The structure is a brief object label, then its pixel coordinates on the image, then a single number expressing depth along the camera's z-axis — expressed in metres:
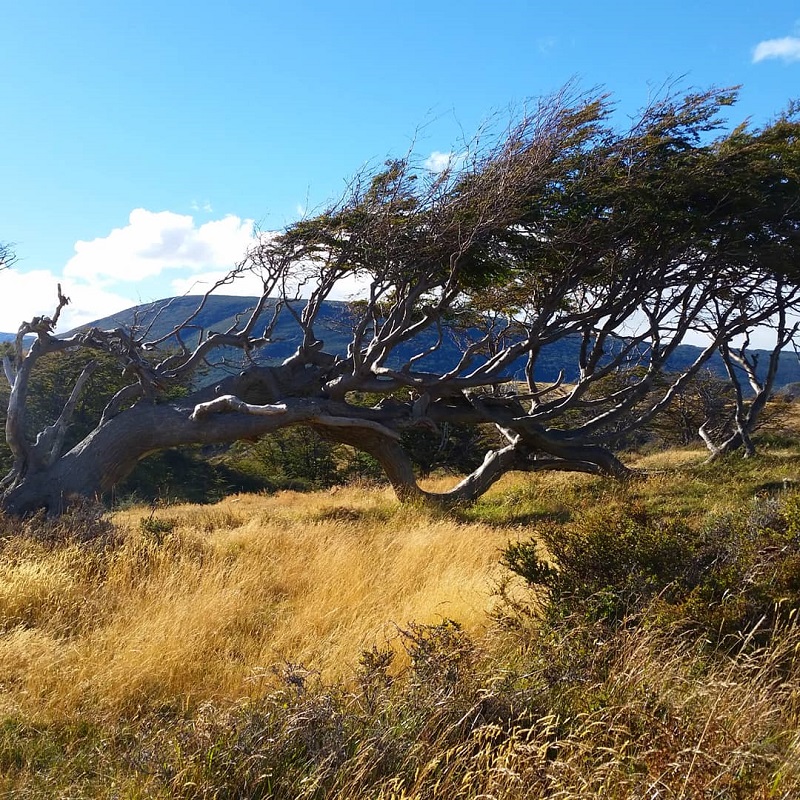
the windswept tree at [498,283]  11.51
